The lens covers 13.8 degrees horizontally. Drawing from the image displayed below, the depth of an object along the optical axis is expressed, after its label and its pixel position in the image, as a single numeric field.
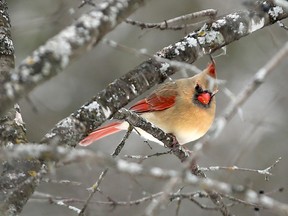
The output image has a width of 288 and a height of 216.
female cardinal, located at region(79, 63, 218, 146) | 10.16
